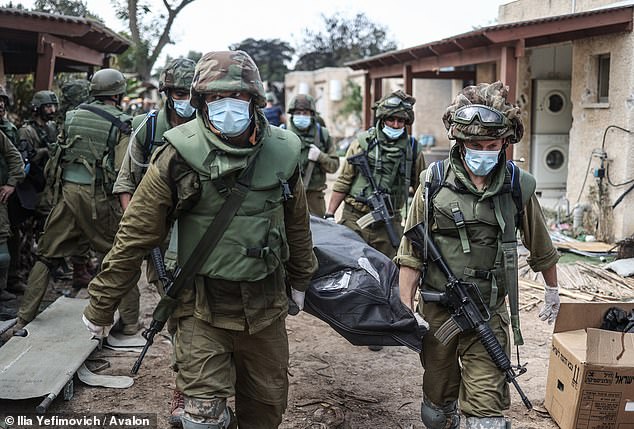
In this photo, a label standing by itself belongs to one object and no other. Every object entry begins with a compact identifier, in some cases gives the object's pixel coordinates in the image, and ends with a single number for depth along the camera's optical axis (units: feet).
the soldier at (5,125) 19.58
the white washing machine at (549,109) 41.98
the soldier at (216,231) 9.80
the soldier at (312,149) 23.84
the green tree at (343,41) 165.99
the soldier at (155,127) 14.64
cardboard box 12.85
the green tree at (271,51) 170.74
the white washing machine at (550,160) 42.06
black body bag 12.15
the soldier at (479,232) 11.06
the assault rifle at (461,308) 11.04
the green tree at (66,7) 52.35
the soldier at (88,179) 18.15
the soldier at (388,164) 19.22
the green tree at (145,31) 80.33
